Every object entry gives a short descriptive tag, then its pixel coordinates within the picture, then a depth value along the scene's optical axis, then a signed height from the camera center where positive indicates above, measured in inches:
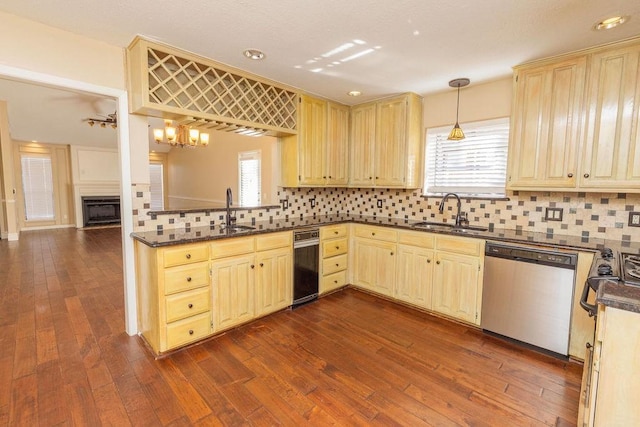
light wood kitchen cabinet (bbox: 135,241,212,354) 89.3 -33.5
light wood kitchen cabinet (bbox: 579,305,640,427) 44.3 -26.7
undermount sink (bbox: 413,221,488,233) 118.9 -15.1
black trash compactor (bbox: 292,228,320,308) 126.6 -32.9
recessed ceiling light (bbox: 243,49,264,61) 96.6 +44.5
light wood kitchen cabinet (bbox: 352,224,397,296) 133.8 -31.8
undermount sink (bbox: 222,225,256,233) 113.6 -15.6
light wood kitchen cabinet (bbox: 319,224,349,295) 138.3 -31.8
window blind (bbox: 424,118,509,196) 123.2 +14.2
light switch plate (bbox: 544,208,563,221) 107.9 -7.6
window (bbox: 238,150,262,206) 207.0 +8.6
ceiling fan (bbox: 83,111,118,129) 215.0 +48.3
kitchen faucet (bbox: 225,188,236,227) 121.4 -8.8
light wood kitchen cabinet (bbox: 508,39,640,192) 87.7 +22.8
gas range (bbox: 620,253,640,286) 52.8 -15.5
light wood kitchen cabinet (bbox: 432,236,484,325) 108.3 -32.5
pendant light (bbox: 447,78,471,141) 116.3 +27.1
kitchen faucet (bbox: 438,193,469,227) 128.7 -9.6
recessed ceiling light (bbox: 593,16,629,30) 75.5 +44.5
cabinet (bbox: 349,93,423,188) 138.6 +23.6
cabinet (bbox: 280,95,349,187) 138.9 +20.8
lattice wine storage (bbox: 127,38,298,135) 92.4 +34.1
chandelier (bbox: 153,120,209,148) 183.5 +34.1
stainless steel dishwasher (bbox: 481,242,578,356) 90.2 -32.8
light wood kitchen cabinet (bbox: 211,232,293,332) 101.8 -32.8
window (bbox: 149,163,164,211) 371.2 +6.7
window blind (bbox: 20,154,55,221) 298.5 -1.5
